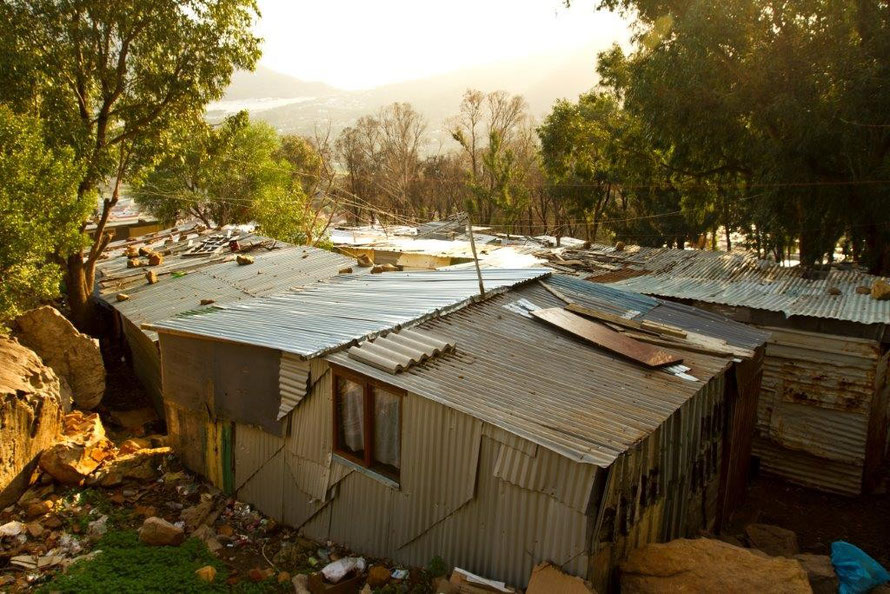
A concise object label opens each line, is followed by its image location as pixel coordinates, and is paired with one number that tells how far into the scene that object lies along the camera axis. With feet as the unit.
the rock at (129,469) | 25.84
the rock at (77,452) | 25.30
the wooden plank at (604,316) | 25.03
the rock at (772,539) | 23.58
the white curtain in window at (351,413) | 19.93
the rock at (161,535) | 21.35
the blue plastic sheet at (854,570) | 18.11
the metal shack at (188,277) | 39.17
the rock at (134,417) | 35.63
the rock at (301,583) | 18.66
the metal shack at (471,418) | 16.21
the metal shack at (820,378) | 29.63
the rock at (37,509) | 23.09
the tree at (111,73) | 37.68
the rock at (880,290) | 32.09
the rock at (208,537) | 21.76
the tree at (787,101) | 40.70
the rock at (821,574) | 18.29
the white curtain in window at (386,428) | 19.10
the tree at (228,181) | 87.15
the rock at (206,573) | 19.39
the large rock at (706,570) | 15.90
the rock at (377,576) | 18.57
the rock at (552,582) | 14.96
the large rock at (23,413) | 23.99
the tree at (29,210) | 29.09
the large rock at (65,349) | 33.96
